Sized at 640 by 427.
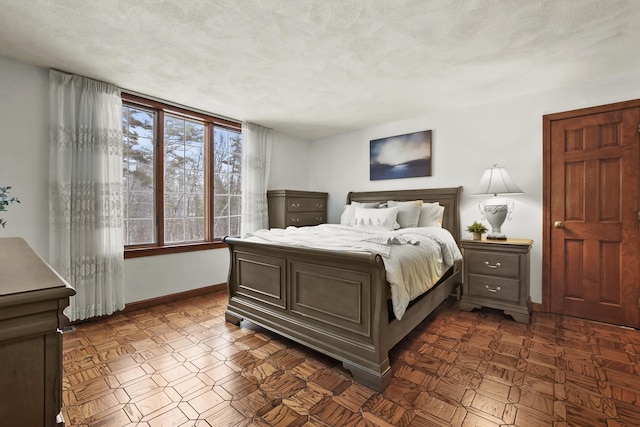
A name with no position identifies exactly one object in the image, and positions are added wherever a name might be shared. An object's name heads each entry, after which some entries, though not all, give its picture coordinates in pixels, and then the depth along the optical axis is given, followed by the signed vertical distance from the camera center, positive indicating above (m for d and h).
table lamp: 3.18 +0.21
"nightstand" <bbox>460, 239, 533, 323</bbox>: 2.92 -0.67
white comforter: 1.98 -0.28
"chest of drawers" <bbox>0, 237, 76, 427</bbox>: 0.64 -0.31
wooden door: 2.77 -0.02
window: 3.39 +0.45
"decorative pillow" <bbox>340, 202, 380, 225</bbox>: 4.13 +0.01
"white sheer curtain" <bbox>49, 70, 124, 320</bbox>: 2.73 +0.20
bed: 1.91 -0.71
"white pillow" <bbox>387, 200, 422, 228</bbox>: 3.64 -0.03
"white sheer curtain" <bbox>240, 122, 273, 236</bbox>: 4.34 +0.52
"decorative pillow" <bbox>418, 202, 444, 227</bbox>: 3.68 -0.04
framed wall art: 4.04 +0.80
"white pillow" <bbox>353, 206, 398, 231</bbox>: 3.58 -0.08
